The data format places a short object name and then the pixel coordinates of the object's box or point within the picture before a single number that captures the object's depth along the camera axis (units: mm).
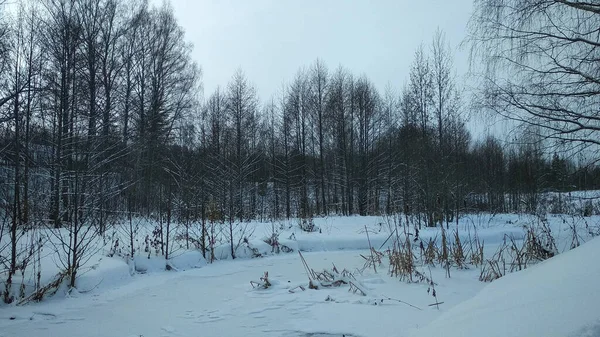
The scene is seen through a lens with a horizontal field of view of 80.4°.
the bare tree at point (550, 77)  6152
